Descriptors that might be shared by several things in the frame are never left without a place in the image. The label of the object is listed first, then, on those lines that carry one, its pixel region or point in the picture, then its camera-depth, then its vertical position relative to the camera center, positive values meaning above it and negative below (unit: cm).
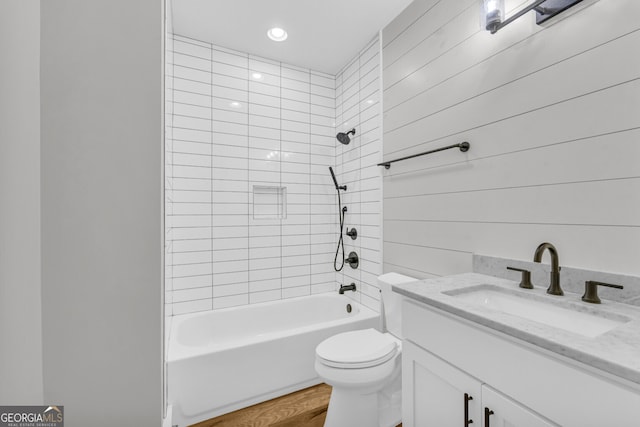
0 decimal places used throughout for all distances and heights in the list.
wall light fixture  103 +83
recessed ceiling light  208 +143
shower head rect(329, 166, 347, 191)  257 +30
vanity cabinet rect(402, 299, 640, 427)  58 -45
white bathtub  154 -93
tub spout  240 -65
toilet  131 -79
